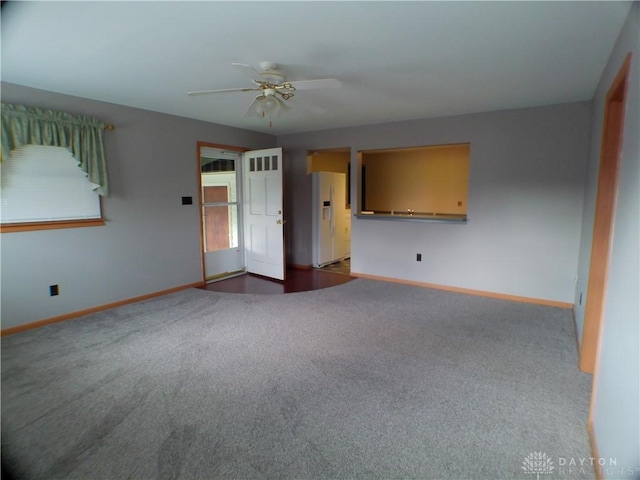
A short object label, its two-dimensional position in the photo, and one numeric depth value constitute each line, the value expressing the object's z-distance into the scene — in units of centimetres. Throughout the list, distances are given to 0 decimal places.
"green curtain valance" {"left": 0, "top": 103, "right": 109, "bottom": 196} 316
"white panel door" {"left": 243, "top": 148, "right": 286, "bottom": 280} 531
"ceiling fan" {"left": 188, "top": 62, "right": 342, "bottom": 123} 264
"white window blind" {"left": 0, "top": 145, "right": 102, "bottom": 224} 325
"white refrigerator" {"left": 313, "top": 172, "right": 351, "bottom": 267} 610
